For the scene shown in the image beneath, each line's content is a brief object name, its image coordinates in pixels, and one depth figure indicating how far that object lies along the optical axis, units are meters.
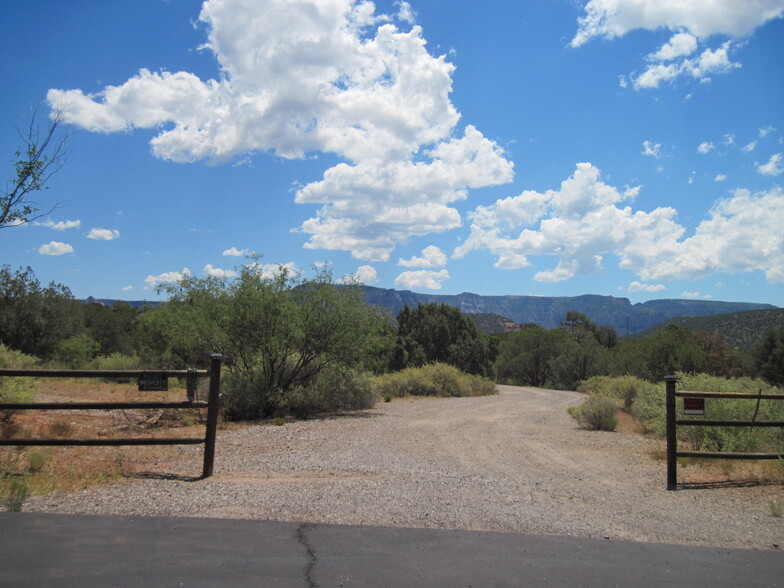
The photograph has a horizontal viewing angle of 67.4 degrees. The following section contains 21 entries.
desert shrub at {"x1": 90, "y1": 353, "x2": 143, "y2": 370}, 32.08
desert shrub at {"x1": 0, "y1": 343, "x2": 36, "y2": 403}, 11.65
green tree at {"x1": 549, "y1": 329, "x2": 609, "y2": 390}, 53.16
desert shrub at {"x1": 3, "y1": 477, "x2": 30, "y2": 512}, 6.14
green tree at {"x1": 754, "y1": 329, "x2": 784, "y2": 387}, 48.21
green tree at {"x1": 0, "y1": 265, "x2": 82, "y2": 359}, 34.53
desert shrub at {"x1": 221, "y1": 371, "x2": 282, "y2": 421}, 18.33
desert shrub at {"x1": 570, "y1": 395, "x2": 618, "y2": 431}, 16.41
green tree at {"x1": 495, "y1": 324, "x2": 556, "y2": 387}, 63.56
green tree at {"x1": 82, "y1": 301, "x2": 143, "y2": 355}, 50.38
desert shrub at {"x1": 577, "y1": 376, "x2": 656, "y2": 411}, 21.47
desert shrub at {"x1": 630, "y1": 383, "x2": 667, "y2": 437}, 13.07
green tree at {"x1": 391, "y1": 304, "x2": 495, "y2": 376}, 60.03
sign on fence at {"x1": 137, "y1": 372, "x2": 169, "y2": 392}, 8.11
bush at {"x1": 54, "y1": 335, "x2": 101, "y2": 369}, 34.34
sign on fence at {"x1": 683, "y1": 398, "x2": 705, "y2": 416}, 8.52
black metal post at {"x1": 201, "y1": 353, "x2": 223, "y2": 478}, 8.19
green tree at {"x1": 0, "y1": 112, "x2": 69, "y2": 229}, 10.64
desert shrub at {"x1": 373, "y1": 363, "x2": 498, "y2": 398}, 29.99
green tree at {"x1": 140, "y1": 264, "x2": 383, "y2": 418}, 18.83
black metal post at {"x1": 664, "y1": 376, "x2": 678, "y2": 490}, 8.28
